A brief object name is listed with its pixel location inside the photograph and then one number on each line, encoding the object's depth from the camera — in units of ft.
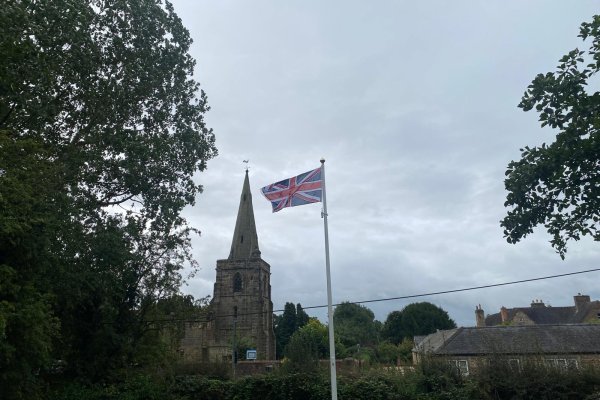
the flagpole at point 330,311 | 52.85
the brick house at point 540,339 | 120.26
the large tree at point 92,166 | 50.31
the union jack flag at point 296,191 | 57.00
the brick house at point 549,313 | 212.43
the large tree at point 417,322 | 285.43
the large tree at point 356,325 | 313.32
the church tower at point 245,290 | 244.22
